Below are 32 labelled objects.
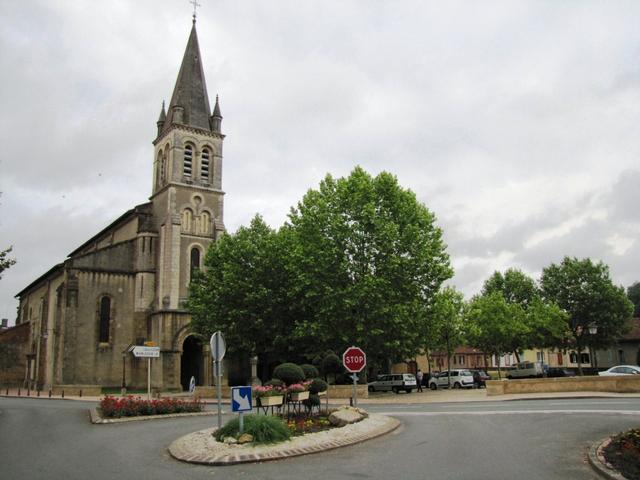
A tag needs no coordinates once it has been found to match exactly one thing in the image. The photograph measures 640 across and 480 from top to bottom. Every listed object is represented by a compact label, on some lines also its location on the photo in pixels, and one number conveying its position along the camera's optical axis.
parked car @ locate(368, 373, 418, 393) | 40.00
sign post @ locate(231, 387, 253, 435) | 11.88
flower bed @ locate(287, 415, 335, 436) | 14.06
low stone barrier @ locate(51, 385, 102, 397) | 38.66
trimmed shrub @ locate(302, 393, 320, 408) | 17.00
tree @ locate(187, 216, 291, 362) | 36.94
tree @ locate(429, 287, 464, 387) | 33.34
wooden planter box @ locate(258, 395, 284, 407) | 15.30
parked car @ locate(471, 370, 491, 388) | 43.67
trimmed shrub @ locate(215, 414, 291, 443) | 12.09
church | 44.59
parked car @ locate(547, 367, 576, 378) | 44.78
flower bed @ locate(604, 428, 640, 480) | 8.55
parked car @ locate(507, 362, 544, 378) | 45.69
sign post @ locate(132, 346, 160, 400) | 23.02
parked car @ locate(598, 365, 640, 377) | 35.50
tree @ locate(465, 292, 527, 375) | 51.97
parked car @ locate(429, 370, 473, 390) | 42.72
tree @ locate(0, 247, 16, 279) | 20.67
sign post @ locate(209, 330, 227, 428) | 13.23
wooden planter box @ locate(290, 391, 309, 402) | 15.92
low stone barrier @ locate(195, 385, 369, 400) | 29.94
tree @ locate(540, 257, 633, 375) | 55.34
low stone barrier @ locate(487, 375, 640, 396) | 28.19
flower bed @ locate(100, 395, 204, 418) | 19.70
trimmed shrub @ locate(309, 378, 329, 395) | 17.11
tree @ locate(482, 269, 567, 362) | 51.47
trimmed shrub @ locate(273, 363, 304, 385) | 16.94
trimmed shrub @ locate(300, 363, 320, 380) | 19.17
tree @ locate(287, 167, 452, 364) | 31.33
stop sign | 17.00
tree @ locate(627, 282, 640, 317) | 86.57
